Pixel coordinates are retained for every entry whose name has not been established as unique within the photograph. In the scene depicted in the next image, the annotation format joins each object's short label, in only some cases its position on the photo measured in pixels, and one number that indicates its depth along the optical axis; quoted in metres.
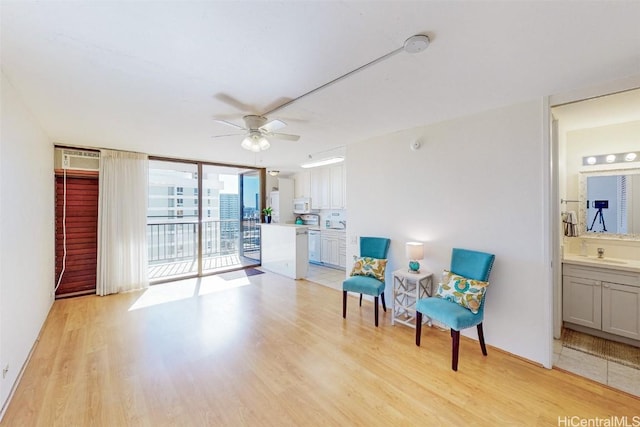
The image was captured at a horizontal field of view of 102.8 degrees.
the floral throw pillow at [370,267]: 3.37
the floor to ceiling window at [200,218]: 5.21
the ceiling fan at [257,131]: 2.59
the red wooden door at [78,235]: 3.98
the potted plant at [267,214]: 6.15
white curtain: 4.18
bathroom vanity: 2.54
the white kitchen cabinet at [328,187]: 5.99
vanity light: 2.84
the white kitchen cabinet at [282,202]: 6.77
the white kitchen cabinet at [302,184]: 6.79
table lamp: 3.04
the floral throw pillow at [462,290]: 2.40
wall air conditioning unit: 3.97
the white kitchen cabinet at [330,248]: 5.96
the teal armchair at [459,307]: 2.29
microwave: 6.71
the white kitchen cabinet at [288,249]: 5.15
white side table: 3.04
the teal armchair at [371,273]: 3.15
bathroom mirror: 2.87
